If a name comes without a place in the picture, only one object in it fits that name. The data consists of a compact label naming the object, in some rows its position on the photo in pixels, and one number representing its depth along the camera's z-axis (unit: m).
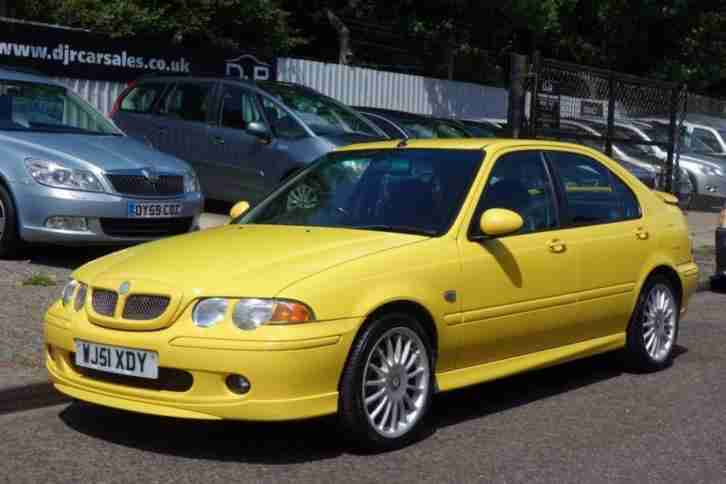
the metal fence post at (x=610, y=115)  17.25
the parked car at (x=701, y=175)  23.17
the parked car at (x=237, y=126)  14.03
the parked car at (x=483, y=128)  20.17
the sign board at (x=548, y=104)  15.59
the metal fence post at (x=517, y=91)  15.25
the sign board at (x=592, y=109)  16.80
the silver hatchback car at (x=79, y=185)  10.15
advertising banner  15.77
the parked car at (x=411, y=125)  18.11
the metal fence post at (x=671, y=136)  19.30
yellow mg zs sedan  5.66
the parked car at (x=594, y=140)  16.22
